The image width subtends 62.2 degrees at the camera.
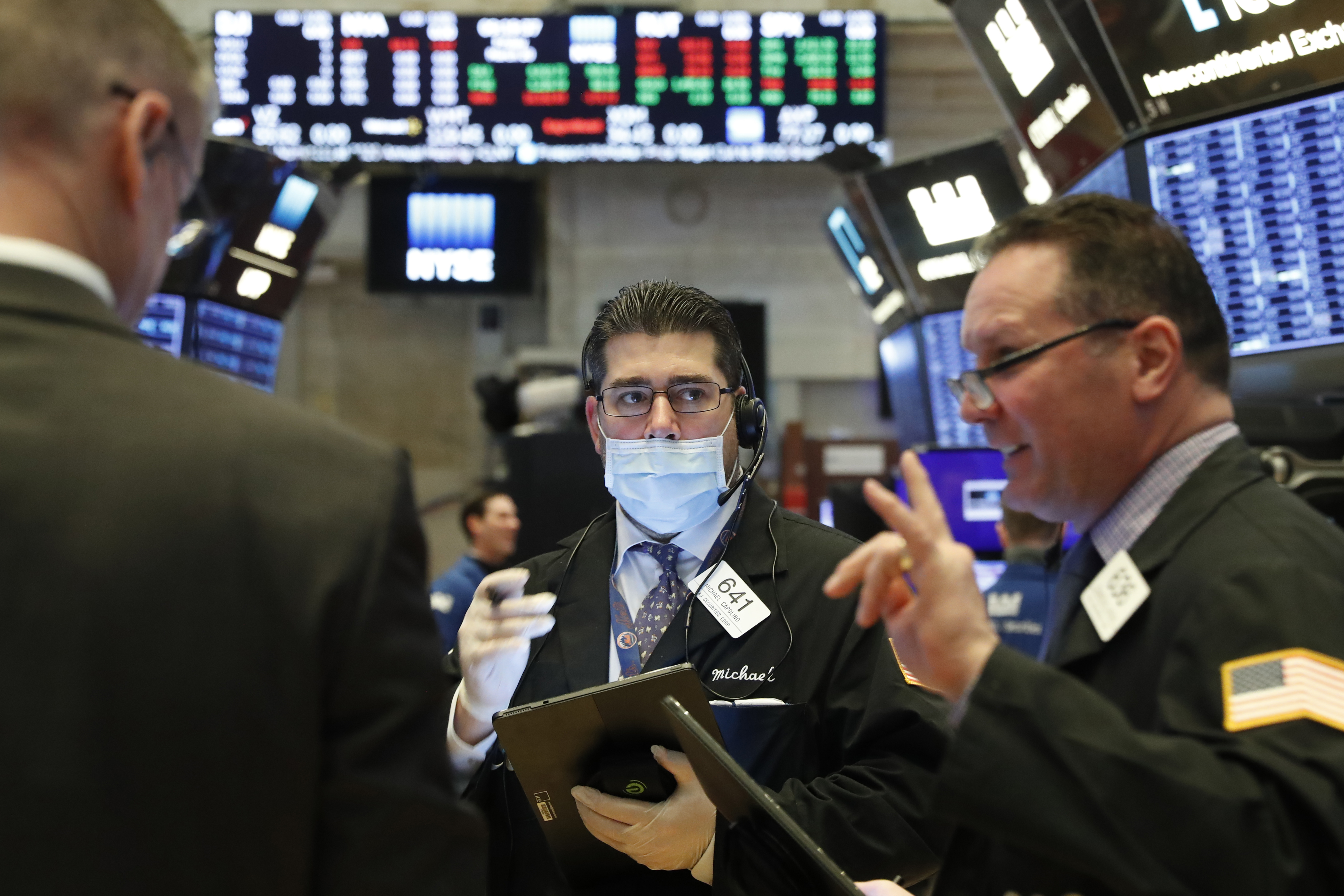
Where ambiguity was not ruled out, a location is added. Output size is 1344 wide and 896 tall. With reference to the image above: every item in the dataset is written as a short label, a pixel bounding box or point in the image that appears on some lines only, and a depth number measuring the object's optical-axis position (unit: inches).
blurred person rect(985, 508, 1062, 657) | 148.6
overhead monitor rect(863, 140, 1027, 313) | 206.5
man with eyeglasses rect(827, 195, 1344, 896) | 43.1
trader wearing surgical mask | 70.1
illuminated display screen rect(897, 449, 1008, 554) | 199.3
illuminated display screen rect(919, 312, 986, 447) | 217.2
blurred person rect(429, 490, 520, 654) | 230.7
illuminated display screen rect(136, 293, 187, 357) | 225.9
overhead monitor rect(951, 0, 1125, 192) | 137.6
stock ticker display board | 346.9
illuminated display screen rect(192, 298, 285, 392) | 231.9
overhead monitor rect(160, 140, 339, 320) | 227.8
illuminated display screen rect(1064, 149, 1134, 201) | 135.0
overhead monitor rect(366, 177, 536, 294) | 393.4
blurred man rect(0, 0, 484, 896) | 37.0
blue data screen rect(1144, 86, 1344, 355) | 116.7
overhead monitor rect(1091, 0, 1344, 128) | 114.3
